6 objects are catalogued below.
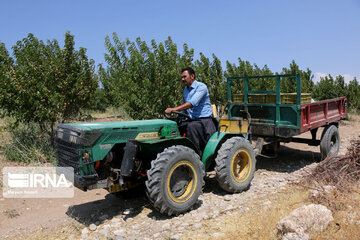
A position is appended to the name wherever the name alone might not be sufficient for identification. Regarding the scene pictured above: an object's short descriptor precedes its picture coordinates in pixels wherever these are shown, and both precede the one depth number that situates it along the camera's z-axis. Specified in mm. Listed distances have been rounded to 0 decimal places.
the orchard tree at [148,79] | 7953
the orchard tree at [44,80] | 7441
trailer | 6445
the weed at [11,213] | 4645
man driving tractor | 4949
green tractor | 3912
